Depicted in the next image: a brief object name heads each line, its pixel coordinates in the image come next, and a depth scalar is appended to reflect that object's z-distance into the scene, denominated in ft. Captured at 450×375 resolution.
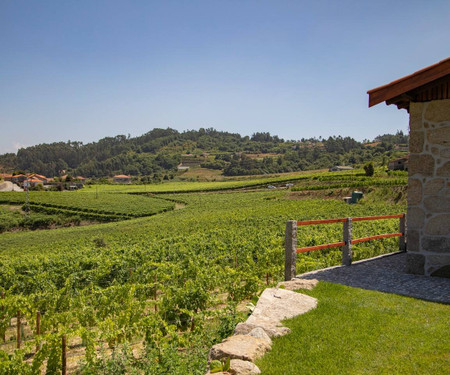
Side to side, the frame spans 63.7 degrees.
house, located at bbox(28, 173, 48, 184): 438.40
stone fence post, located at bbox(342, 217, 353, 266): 29.35
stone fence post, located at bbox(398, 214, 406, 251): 36.50
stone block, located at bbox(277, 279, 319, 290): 22.50
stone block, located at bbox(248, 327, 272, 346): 15.09
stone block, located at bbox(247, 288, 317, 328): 17.65
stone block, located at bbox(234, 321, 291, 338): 15.84
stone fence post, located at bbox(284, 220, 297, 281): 25.12
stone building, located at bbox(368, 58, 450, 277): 25.17
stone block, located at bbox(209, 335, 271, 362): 13.50
